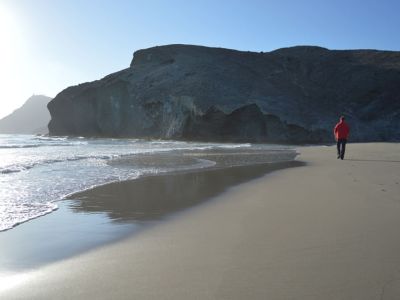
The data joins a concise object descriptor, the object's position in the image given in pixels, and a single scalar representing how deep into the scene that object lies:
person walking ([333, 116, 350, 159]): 15.45
